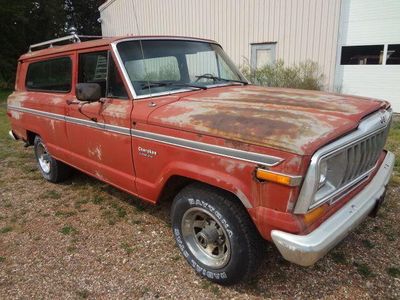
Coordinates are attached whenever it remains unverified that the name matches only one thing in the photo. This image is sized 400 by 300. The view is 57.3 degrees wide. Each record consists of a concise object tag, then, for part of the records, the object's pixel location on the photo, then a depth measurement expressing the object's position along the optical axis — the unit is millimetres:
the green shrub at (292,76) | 11047
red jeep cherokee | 2400
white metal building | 10000
